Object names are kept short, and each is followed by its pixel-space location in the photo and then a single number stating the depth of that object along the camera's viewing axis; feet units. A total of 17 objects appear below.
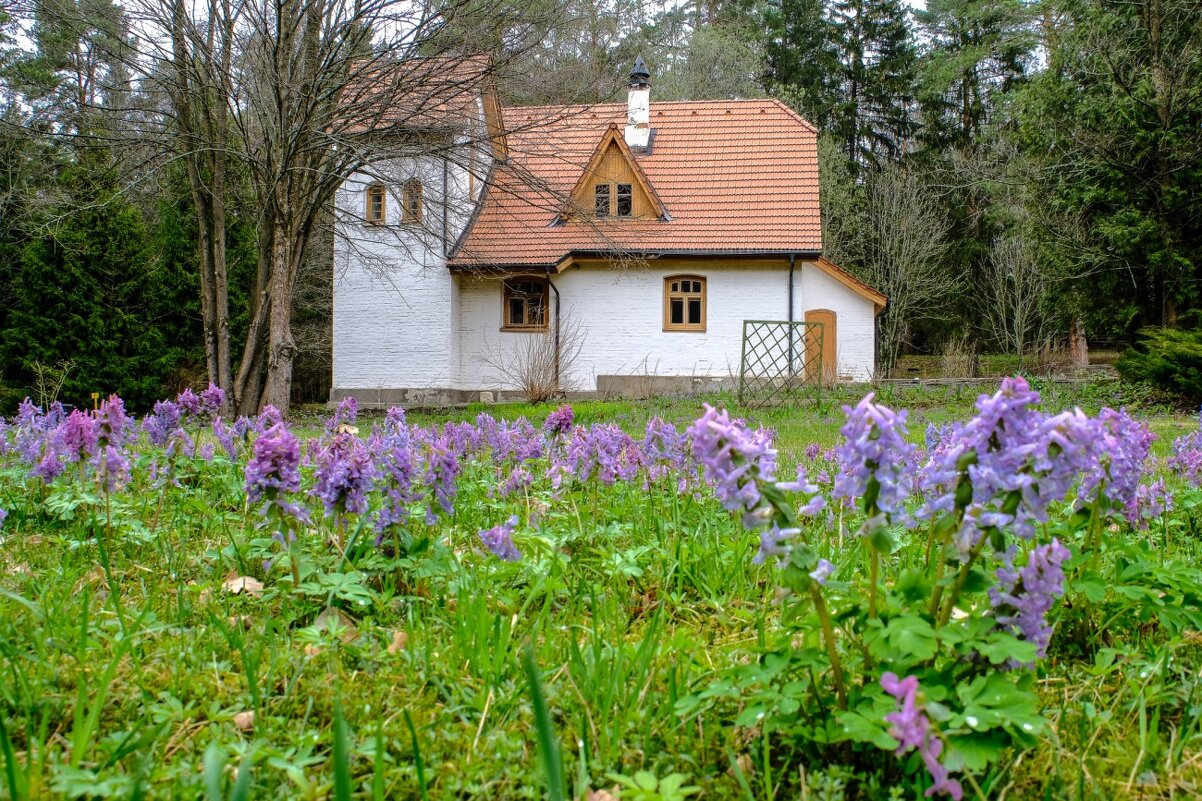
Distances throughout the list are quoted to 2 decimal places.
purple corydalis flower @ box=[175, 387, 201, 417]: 13.52
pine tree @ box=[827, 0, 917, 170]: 120.57
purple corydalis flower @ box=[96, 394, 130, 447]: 9.39
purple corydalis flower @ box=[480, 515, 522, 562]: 8.14
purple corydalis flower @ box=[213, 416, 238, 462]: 13.57
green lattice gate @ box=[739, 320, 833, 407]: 66.54
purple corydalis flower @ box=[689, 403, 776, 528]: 4.33
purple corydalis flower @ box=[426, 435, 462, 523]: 8.31
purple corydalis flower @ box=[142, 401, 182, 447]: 13.43
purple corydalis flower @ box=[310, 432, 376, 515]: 7.52
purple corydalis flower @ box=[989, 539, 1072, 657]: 4.46
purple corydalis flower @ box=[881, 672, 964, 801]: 3.78
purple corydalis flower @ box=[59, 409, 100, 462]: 9.31
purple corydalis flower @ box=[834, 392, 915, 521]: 4.27
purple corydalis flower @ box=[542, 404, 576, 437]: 12.30
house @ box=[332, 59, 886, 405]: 70.33
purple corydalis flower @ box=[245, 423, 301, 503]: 6.71
